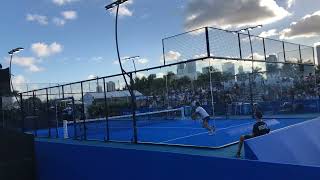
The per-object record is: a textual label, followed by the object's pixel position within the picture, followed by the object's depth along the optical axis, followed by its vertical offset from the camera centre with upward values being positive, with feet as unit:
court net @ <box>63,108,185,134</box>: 54.70 -3.44
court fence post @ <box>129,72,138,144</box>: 33.81 -0.87
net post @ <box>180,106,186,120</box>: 56.46 -2.60
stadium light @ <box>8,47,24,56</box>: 53.25 +11.66
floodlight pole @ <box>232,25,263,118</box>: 41.04 +7.02
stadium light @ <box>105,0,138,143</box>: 34.00 +3.98
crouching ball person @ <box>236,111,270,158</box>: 24.92 -2.95
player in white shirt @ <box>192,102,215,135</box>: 37.45 -2.43
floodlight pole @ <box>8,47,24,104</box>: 53.26 +11.66
